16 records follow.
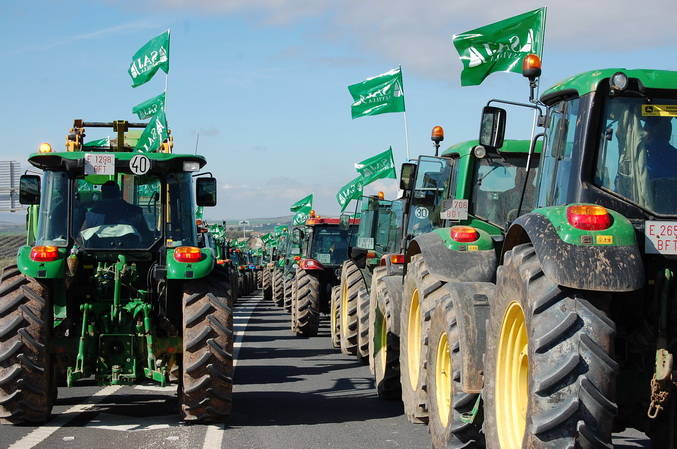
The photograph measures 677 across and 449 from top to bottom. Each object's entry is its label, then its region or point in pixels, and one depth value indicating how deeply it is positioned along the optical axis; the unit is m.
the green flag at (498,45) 12.16
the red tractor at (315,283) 19.66
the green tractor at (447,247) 7.82
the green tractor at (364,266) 14.36
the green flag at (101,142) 18.19
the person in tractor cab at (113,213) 10.07
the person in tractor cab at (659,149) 5.90
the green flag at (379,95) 19.64
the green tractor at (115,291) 9.16
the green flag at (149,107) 18.76
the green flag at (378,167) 23.92
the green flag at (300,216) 36.60
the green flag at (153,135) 16.70
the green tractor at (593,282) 5.02
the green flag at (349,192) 27.25
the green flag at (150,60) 17.98
